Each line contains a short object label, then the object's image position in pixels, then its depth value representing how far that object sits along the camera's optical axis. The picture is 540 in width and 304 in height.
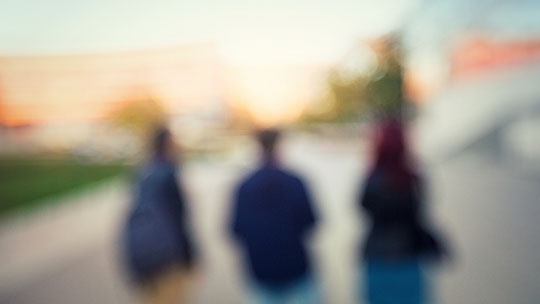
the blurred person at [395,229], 1.77
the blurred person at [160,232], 1.90
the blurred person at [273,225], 1.75
